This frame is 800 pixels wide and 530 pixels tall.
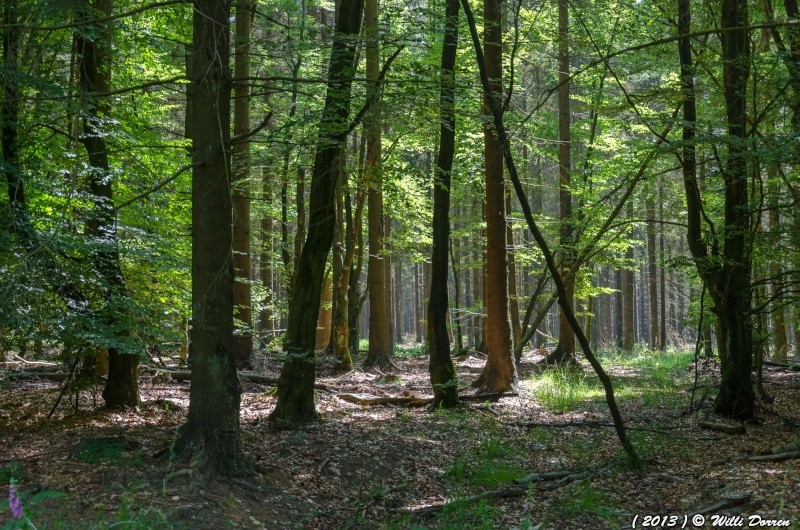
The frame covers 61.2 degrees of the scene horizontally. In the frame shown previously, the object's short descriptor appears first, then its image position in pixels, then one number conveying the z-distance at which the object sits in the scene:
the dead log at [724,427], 9.46
